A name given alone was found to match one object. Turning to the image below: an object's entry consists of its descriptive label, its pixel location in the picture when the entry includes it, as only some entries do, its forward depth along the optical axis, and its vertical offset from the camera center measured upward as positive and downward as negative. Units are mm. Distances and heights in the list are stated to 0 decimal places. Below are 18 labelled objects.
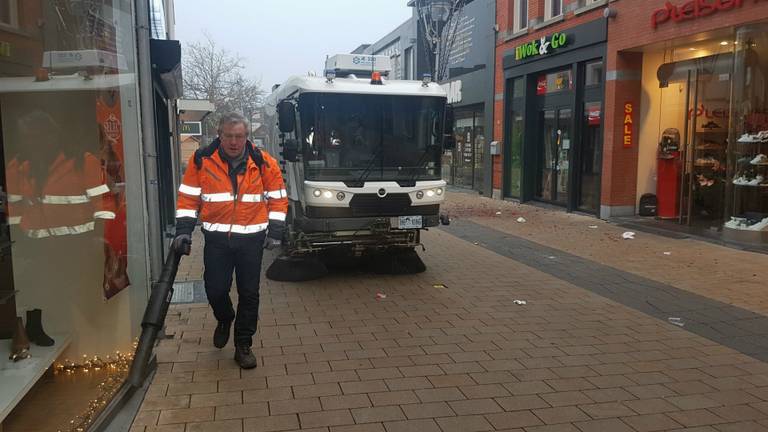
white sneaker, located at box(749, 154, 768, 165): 10430 -358
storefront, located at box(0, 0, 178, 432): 4191 -472
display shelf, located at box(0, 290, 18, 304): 4059 -999
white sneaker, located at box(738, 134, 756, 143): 10508 -1
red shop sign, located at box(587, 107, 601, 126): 14427 +512
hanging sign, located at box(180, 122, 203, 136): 25325 +506
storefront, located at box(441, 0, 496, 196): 19906 +1472
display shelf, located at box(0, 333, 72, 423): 3750 -1466
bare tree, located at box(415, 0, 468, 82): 21562 +3916
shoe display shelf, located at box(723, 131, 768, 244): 10391 -847
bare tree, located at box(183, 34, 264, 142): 41812 +3821
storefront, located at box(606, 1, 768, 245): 10539 +446
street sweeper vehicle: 7855 -294
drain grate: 7074 -1759
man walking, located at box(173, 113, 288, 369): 4789 -545
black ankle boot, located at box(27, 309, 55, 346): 4499 -1324
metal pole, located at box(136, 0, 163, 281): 4980 +178
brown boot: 4289 -1369
